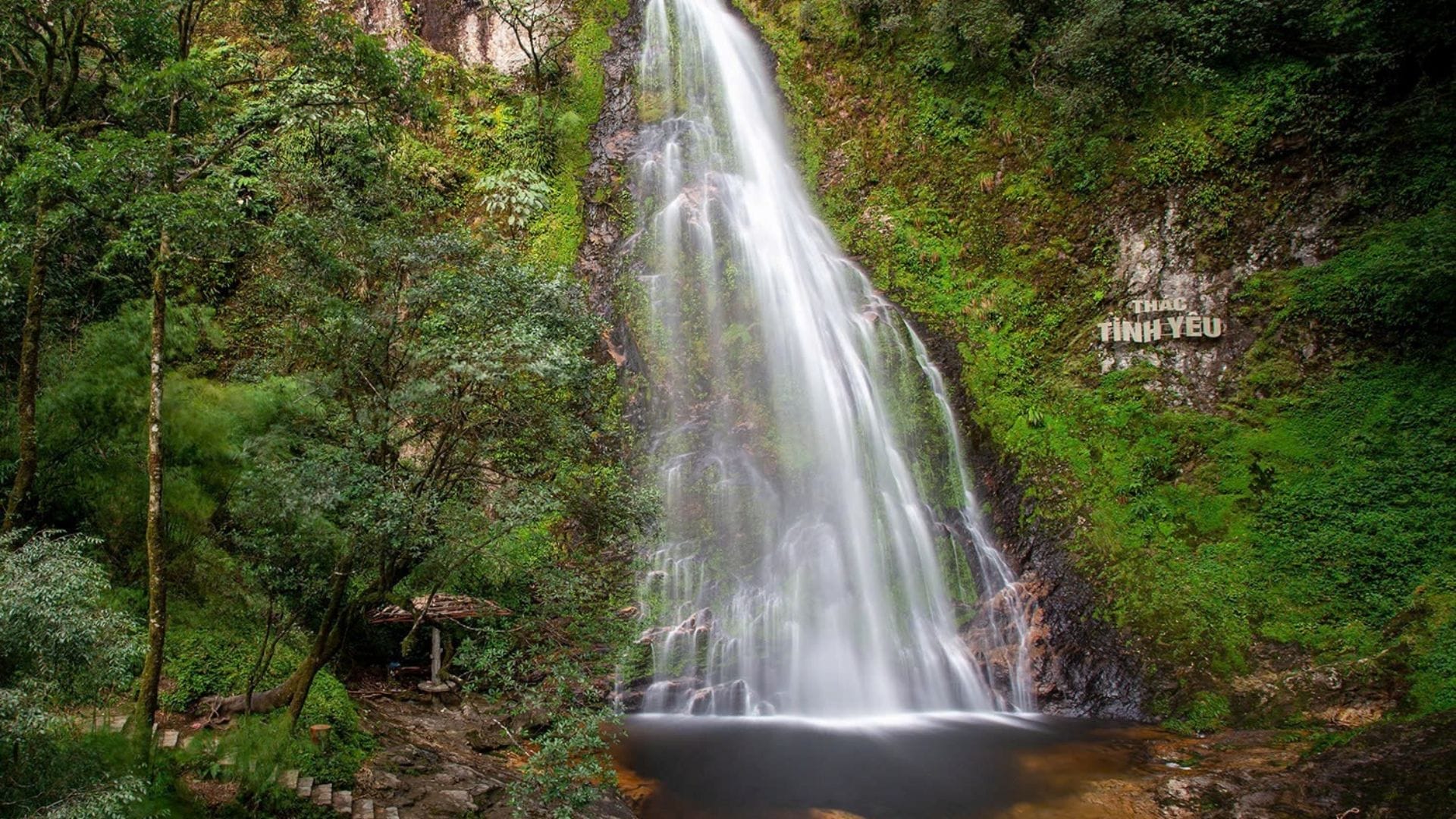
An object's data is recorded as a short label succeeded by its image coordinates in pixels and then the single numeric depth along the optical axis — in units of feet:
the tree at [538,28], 66.28
